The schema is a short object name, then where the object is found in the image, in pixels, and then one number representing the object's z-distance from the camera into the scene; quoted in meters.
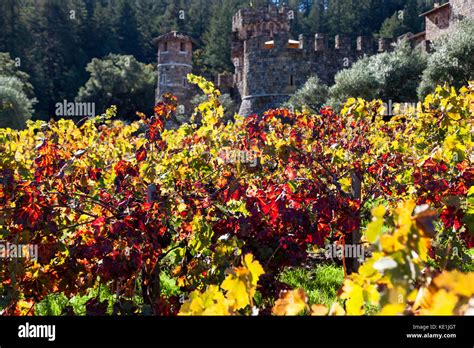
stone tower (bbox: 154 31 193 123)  35.06
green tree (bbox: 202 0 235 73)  53.31
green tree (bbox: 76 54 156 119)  43.44
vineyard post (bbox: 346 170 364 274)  4.99
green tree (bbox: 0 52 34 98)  40.66
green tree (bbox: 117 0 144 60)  57.41
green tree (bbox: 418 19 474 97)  21.73
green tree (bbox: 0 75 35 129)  31.77
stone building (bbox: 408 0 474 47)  27.02
